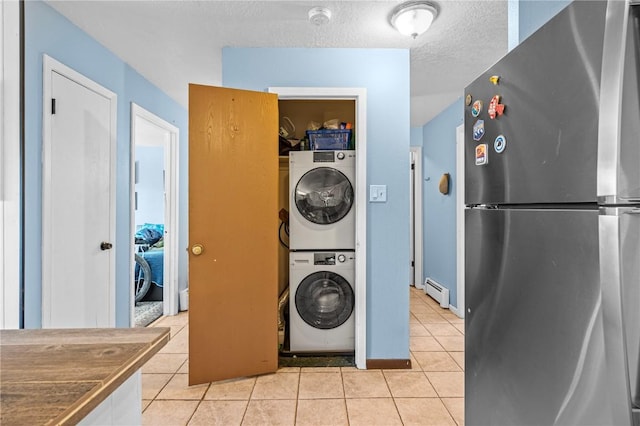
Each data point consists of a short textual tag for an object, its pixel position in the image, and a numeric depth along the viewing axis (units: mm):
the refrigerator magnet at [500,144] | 903
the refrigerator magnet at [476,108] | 1038
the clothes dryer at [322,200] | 2652
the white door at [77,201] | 2025
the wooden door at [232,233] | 2189
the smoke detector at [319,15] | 1974
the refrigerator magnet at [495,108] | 919
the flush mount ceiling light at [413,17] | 1925
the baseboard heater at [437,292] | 3932
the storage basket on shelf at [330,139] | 2740
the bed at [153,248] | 4086
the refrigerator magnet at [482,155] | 991
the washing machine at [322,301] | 2641
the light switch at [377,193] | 2490
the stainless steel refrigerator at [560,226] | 566
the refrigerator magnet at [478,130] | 1024
